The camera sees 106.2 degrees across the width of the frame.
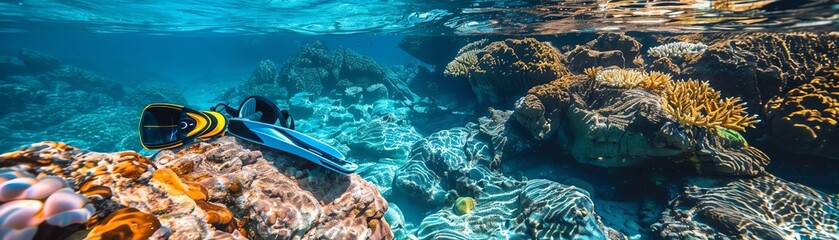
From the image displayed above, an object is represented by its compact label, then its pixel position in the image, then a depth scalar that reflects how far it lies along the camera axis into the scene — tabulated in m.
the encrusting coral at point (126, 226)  1.50
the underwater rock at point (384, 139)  10.26
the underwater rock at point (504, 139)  7.92
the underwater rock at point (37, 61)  22.62
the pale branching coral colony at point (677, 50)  8.85
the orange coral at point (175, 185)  2.14
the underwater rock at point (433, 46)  16.53
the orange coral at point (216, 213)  2.12
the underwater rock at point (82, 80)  21.66
